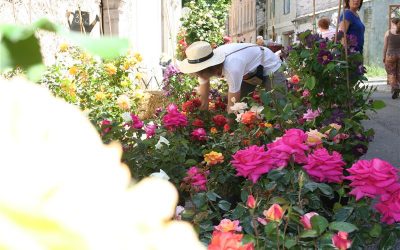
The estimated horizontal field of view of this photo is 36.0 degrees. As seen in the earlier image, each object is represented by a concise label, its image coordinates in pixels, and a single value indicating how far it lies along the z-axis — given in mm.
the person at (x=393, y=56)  9578
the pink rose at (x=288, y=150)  1945
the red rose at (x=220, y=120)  3227
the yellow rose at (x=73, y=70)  4160
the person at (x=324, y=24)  5758
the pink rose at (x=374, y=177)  1674
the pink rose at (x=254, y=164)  1930
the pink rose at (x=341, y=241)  1392
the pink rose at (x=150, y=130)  2906
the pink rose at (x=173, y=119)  2924
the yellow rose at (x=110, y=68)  4211
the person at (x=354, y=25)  4164
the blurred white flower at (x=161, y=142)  2637
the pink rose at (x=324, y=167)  1922
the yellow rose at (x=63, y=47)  4005
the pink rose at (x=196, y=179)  2098
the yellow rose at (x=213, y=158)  2430
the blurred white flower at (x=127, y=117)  2816
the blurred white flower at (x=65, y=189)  232
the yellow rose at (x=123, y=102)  3475
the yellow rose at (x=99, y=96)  3953
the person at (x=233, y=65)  3381
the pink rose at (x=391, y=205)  1711
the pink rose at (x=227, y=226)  1471
